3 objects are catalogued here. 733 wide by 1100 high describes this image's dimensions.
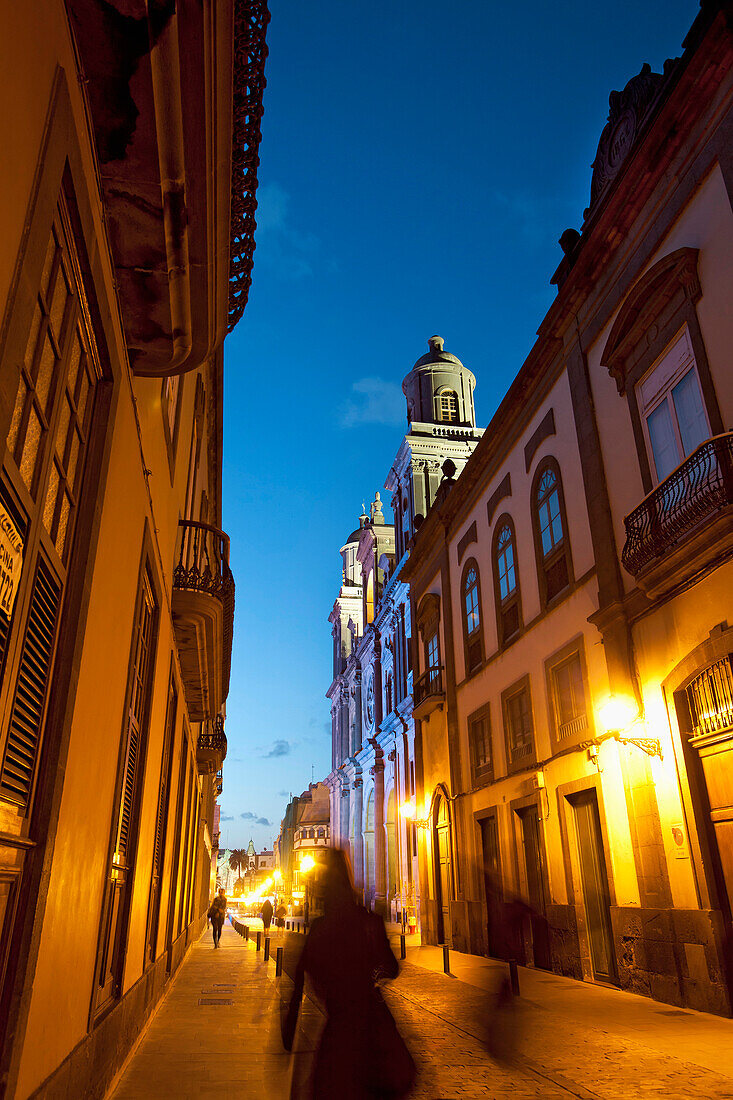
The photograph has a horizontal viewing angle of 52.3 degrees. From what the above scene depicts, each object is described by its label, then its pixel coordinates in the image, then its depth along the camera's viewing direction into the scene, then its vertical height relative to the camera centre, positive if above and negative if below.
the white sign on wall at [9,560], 3.01 +1.26
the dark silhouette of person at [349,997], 3.46 -0.53
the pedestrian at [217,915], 23.76 -0.78
